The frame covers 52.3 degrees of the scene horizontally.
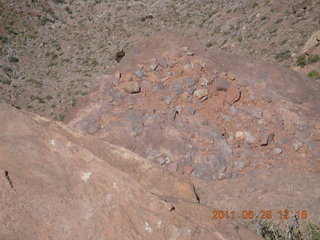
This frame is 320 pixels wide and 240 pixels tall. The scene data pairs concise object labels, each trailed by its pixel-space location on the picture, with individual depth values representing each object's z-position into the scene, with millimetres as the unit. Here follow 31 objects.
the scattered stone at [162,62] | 13344
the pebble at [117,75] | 13102
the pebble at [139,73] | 13045
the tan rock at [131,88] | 12555
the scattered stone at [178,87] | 12508
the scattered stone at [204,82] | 12539
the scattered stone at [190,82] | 12594
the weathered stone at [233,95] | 12164
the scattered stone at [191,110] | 11883
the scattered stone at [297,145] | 10883
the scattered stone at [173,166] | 10478
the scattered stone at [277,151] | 10844
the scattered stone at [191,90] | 12398
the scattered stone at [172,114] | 11648
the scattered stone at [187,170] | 10438
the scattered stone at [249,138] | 11188
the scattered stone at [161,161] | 10626
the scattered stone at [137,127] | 11383
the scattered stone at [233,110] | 11939
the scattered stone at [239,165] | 10562
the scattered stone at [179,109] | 11906
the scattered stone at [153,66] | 13258
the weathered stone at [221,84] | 12414
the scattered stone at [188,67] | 13047
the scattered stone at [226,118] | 11750
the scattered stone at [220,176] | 10354
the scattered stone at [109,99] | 12492
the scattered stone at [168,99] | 12238
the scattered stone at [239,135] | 11234
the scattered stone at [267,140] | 11117
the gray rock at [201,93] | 12266
